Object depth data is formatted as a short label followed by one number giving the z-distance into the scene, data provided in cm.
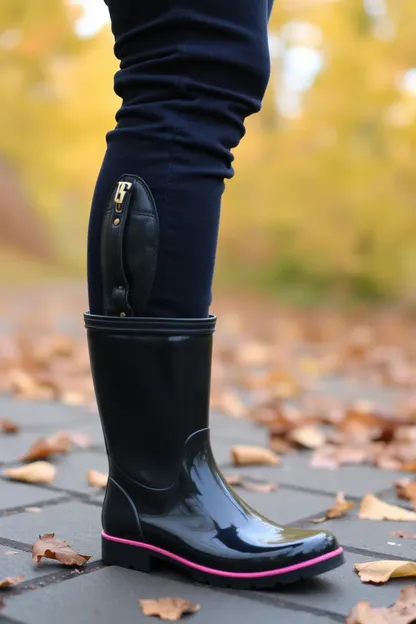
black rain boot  182
